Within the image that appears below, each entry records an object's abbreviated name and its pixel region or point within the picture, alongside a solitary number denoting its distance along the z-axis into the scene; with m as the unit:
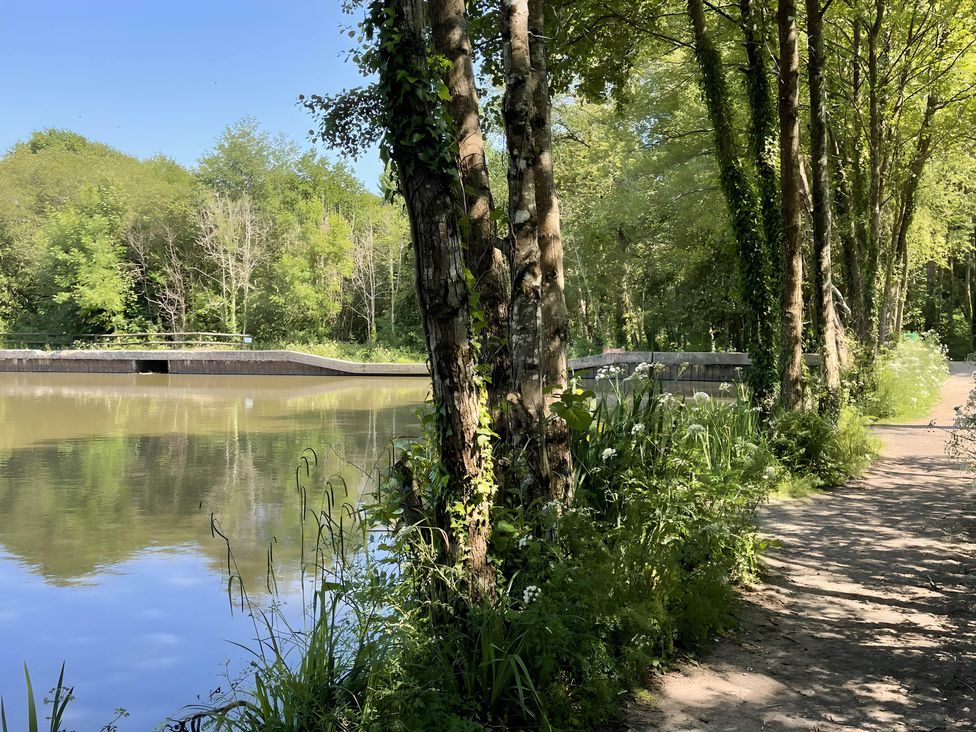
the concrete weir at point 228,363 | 26.34
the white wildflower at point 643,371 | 7.89
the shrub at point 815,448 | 9.17
